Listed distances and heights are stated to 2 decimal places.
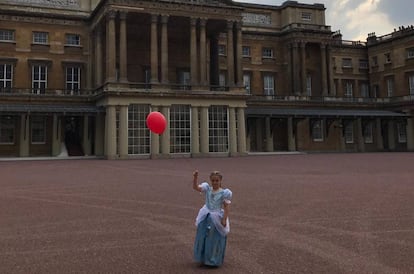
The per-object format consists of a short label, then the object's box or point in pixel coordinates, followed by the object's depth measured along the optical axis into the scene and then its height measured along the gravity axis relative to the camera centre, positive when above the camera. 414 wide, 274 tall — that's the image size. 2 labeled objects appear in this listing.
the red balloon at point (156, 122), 9.48 +0.82
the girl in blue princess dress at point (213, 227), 6.15 -1.05
